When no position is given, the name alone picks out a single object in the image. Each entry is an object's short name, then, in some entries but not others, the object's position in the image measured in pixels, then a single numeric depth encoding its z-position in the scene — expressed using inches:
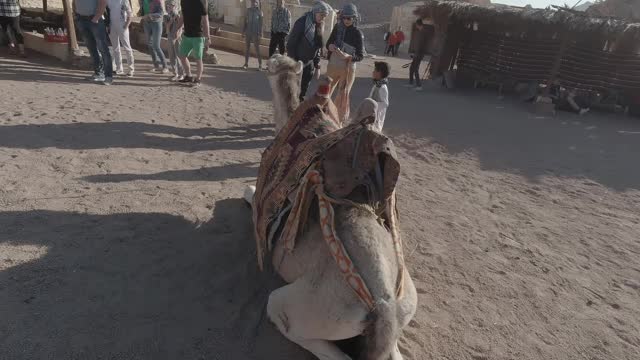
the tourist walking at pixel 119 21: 303.4
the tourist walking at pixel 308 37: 238.8
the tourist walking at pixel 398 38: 846.2
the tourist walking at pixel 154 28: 332.5
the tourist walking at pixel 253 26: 417.1
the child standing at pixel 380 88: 202.2
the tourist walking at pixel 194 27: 292.7
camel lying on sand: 75.2
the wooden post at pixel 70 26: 336.8
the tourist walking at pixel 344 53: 240.4
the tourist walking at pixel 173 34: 330.6
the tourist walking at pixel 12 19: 352.9
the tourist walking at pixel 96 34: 282.2
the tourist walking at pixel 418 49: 448.1
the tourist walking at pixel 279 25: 350.6
